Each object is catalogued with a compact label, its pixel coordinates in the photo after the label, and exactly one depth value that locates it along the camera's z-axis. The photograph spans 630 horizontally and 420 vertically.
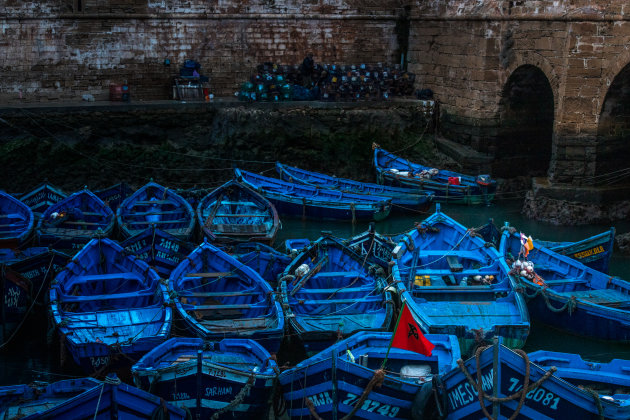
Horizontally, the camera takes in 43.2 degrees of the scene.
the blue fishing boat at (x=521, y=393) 7.42
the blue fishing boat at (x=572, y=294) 11.23
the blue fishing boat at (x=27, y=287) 11.01
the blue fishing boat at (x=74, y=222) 13.64
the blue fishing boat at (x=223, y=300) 10.03
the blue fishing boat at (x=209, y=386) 8.38
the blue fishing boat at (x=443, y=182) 18.09
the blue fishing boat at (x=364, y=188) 17.47
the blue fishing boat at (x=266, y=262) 12.49
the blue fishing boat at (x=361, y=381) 8.07
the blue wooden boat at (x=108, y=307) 9.56
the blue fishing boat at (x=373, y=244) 12.73
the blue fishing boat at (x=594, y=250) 12.73
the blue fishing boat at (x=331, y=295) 10.24
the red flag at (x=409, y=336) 7.78
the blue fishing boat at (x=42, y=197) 15.64
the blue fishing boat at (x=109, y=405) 7.53
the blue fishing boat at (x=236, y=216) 14.10
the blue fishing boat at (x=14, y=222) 13.36
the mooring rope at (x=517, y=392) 7.38
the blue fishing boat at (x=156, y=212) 14.19
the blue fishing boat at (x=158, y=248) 12.59
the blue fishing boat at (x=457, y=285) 10.23
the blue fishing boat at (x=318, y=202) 16.77
